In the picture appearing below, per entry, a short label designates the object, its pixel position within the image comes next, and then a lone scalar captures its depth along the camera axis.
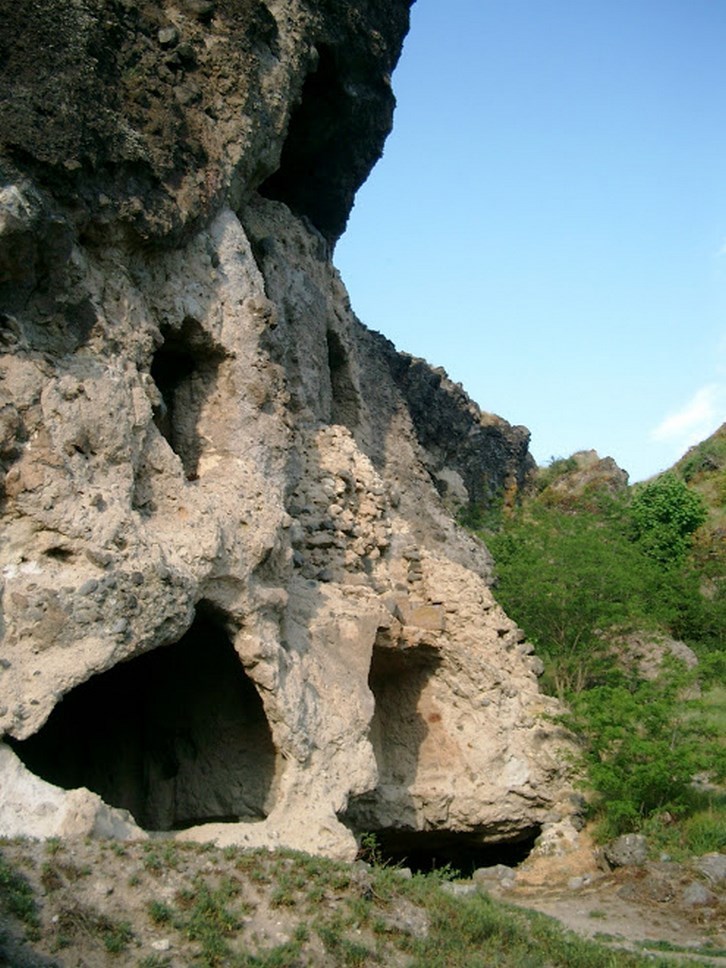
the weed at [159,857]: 7.72
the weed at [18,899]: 6.73
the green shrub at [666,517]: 28.25
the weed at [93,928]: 6.79
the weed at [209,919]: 7.05
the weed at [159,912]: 7.21
